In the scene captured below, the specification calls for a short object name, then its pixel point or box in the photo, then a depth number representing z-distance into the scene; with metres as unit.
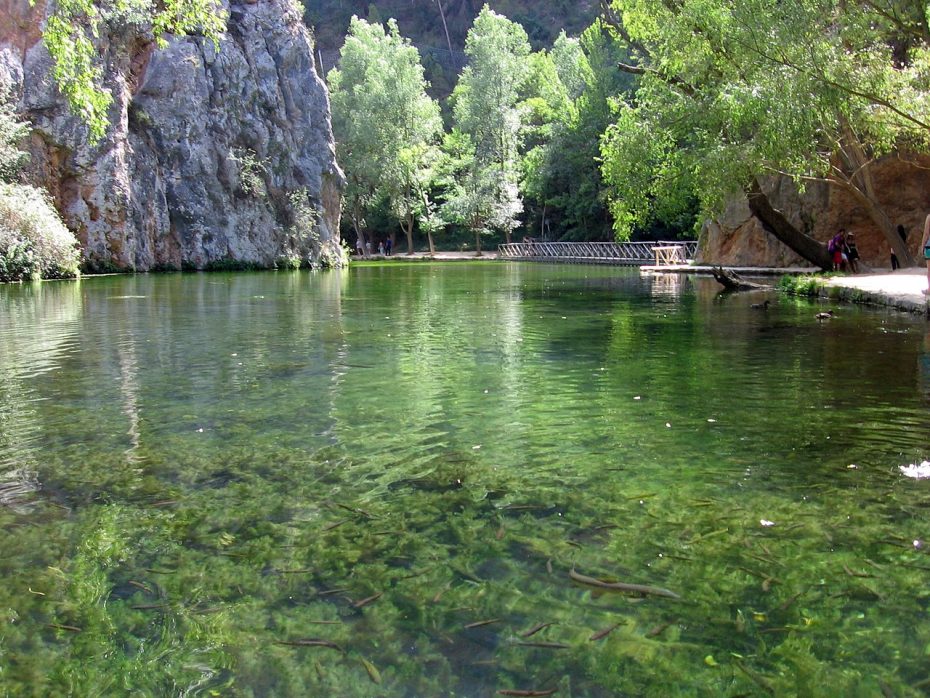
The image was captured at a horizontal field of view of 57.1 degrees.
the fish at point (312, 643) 3.28
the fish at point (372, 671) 3.05
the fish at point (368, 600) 3.63
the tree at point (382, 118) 61.59
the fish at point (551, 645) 3.26
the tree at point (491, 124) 62.41
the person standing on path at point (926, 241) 14.12
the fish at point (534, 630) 3.37
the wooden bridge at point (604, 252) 42.19
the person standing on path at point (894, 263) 24.92
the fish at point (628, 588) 3.69
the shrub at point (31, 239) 28.84
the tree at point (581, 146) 54.72
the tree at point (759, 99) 16.17
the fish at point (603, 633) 3.32
